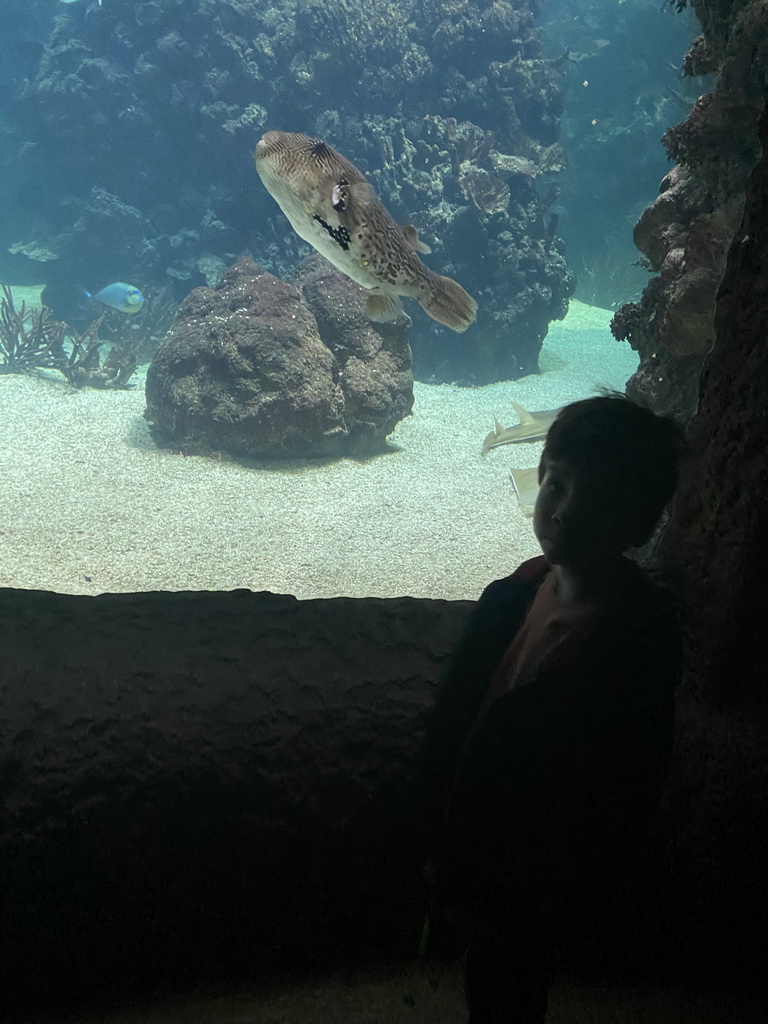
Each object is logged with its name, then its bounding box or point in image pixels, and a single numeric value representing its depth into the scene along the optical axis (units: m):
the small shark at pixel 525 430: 6.83
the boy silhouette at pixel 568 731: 1.42
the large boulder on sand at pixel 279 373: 7.01
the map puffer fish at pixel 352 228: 2.02
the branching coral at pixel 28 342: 10.27
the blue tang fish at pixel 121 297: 10.16
